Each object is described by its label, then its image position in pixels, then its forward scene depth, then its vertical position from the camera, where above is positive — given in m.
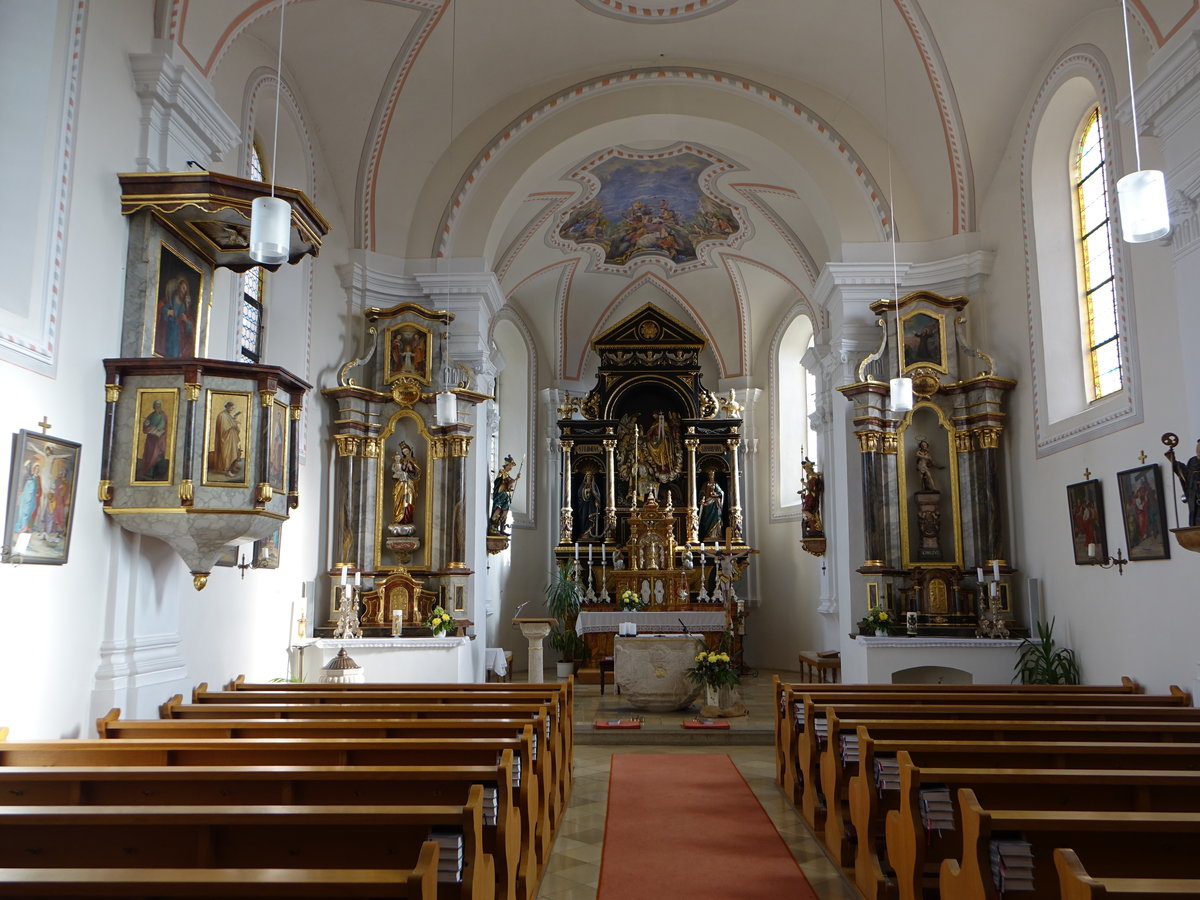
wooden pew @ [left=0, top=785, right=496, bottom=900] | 3.14 -0.84
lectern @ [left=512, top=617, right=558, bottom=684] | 11.46 -0.41
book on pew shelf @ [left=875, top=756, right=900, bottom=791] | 4.78 -0.88
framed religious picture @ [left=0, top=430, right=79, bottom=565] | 5.29 +0.60
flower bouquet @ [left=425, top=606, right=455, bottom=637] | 10.84 -0.24
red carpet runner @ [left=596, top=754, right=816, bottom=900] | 5.14 -1.51
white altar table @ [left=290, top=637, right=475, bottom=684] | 10.47 -0.62
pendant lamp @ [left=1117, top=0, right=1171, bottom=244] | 4.46 +1.82
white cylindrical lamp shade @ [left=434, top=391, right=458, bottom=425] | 10.00 +2.01
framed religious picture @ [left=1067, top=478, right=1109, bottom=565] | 8.62 +0.68
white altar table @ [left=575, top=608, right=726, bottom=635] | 15.14 -0.32
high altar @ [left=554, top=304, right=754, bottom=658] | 17.28 +2.53
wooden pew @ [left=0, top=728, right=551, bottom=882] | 4.57 -0.72
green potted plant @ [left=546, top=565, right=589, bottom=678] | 15.90 -0.34
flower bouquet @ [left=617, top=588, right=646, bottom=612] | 15.82 -0.02
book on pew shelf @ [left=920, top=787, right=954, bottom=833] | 4.11 -0.91
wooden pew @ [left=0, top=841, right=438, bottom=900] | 2.45 -0.72
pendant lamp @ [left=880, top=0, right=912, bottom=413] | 9.20 +2.61
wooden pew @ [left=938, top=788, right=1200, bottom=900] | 3.07 -0.85
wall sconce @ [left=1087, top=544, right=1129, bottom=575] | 8.27 +0.32
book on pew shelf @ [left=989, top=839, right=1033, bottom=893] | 3.23 -0.90
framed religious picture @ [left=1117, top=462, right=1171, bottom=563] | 7.57 +0.69
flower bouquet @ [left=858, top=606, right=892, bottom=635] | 10.59 -0.27
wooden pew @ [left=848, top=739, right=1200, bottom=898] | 4.48 -0.78
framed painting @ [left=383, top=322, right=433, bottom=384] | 11.68 +3.05
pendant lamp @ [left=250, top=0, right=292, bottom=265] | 5.26 +2.06
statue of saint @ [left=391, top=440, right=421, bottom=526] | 11.51 +1.40
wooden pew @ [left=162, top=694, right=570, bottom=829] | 6.05 -0.69
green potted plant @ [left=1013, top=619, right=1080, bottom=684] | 9.27 -0.64
